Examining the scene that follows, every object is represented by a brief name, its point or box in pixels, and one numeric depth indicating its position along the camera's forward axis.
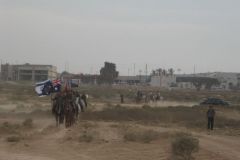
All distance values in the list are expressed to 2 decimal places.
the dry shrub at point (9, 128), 31.20
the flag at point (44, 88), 30.17
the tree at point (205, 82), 192.62
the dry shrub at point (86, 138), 25.56
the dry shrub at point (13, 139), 26.14
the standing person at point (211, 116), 34.47
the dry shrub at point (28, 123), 35.16
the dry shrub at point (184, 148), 19.00
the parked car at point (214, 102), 71.75
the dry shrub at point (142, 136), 26.06
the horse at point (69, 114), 30.25
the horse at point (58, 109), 30.02
